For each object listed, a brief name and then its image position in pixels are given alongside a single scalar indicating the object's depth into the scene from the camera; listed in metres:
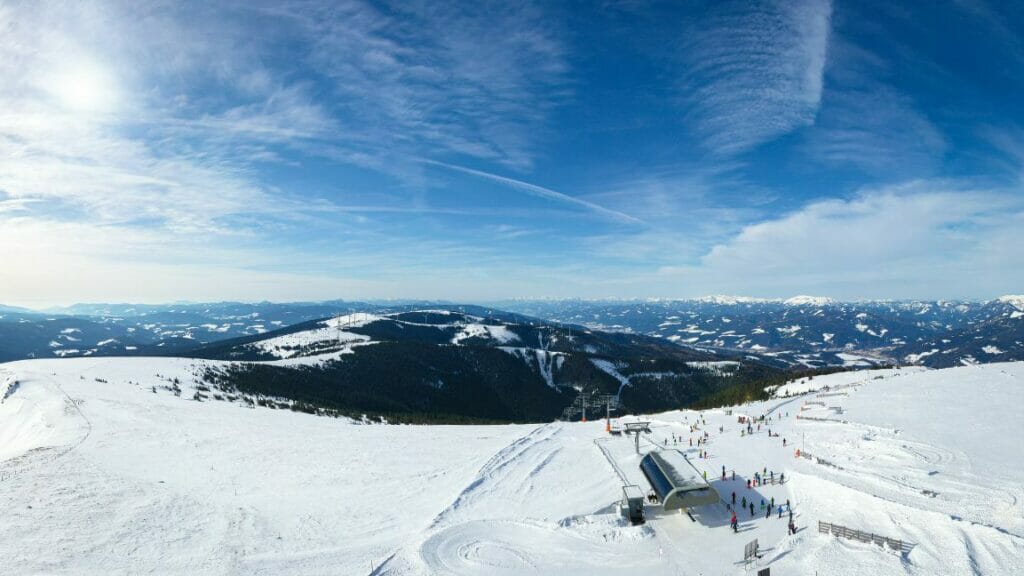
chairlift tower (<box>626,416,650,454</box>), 53.81
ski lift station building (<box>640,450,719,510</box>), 31.64
